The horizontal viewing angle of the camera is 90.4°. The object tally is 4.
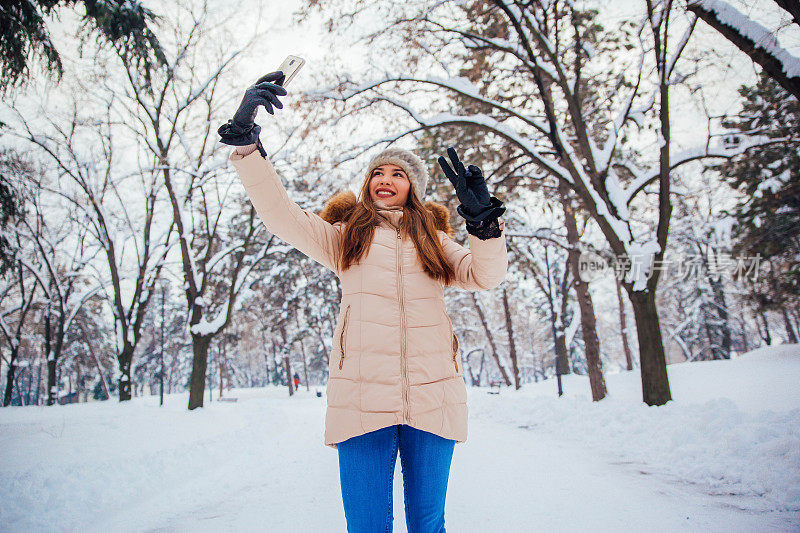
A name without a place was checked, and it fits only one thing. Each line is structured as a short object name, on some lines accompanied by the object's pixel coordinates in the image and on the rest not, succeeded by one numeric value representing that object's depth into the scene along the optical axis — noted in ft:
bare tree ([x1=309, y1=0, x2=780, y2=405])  22.36
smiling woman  5.12
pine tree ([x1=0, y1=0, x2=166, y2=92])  17.72
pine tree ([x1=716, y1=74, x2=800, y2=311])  36.40
